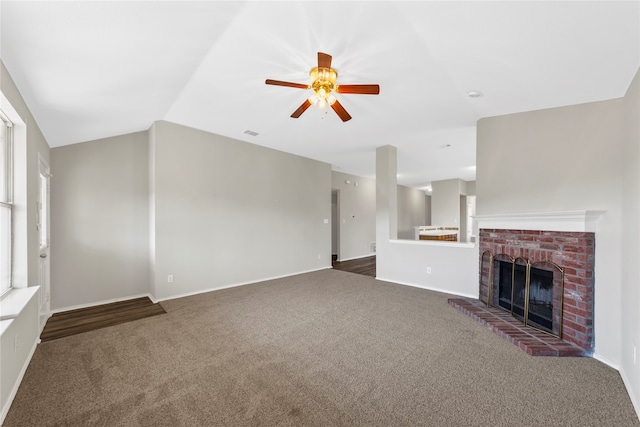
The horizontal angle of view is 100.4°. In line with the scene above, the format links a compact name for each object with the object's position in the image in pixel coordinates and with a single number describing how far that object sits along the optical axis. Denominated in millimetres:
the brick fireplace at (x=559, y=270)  2447
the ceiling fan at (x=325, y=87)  2330
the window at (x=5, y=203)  2141
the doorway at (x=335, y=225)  7750
